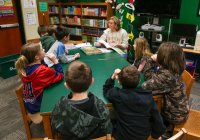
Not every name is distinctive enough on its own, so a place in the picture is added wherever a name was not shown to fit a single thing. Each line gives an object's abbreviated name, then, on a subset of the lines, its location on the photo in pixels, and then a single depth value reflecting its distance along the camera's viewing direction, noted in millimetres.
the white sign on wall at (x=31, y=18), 4130
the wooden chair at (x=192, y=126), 1311
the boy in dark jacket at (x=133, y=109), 1109
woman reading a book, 3168
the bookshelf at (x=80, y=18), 4795
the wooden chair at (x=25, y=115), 1396
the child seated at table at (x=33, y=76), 1465
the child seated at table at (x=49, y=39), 2246
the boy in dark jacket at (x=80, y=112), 930
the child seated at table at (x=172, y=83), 1394
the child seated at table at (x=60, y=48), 2096
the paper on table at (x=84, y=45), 2981
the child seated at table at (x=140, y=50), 2108
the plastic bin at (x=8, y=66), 3553
